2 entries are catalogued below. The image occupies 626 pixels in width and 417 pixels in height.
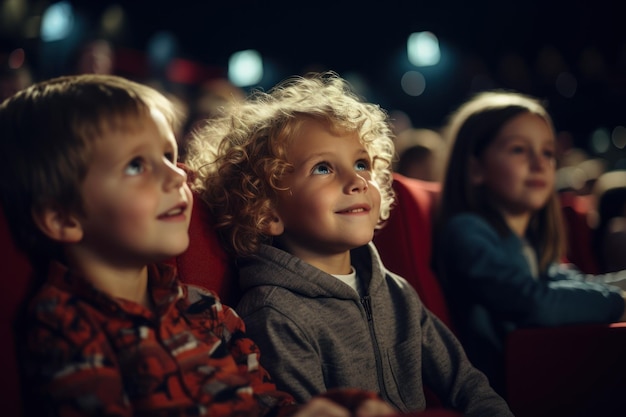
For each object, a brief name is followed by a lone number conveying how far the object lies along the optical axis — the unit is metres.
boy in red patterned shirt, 0.87
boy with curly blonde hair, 1.20
